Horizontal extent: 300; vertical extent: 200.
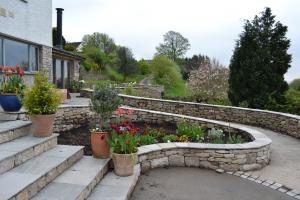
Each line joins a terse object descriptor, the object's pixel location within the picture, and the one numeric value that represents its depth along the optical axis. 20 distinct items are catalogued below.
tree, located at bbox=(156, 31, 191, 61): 43.12
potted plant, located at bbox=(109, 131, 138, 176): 4.42
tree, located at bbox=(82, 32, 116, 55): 45.06
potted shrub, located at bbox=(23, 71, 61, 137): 4.71
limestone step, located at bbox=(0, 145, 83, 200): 3.11
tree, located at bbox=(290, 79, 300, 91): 26.40
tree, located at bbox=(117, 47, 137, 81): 35.00
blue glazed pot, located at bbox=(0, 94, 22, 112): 5.48
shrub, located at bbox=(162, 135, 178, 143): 6.55
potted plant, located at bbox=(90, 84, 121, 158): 5.14
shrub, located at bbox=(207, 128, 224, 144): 6.73
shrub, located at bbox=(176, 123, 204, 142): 6.80
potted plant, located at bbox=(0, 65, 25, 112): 5.50
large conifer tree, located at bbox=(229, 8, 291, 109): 12.33
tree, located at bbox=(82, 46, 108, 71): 37.70
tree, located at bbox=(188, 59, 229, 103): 18.70
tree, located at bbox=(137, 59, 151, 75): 42.64
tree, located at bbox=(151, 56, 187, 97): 33.88
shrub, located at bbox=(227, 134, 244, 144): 6.36
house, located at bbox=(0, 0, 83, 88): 8.48
